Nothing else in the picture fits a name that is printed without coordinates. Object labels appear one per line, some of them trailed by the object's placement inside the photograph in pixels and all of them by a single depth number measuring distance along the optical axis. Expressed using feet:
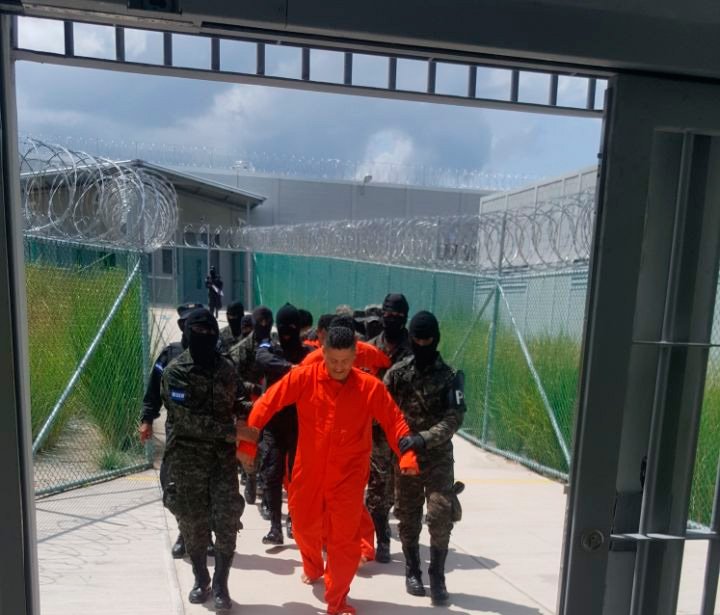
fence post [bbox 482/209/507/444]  23.39
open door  5.99
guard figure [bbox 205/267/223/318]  57.57
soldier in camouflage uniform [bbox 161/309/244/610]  11.40
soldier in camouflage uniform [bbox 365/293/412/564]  14.48
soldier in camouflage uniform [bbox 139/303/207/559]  12.55
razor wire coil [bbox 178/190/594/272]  20.62
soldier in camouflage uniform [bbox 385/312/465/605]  12.07
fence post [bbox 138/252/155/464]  20.04
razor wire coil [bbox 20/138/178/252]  16.39
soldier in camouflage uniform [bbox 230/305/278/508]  15.73
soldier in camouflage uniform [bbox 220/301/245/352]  20.68
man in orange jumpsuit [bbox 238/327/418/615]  11.37
